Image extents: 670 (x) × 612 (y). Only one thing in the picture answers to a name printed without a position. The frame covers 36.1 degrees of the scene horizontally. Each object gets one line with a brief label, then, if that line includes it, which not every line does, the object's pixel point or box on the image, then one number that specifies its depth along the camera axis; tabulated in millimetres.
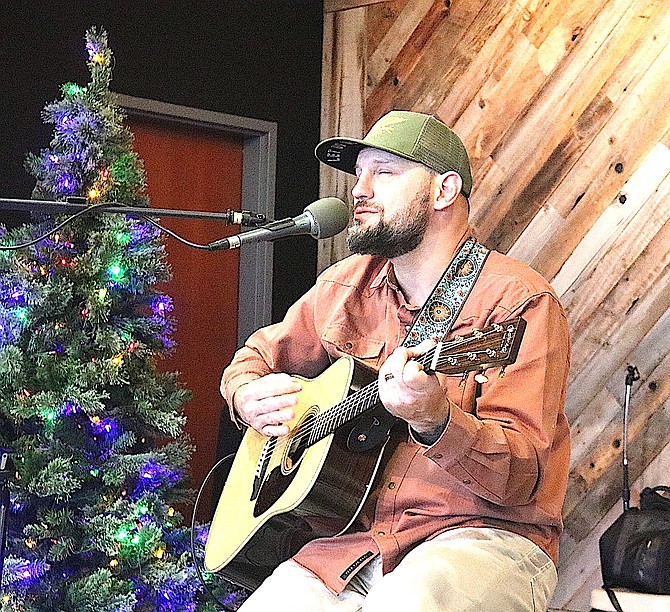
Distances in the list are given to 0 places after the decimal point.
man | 1812
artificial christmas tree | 2871
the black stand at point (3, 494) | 2463
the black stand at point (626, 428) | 3363
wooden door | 4152
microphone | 1897
